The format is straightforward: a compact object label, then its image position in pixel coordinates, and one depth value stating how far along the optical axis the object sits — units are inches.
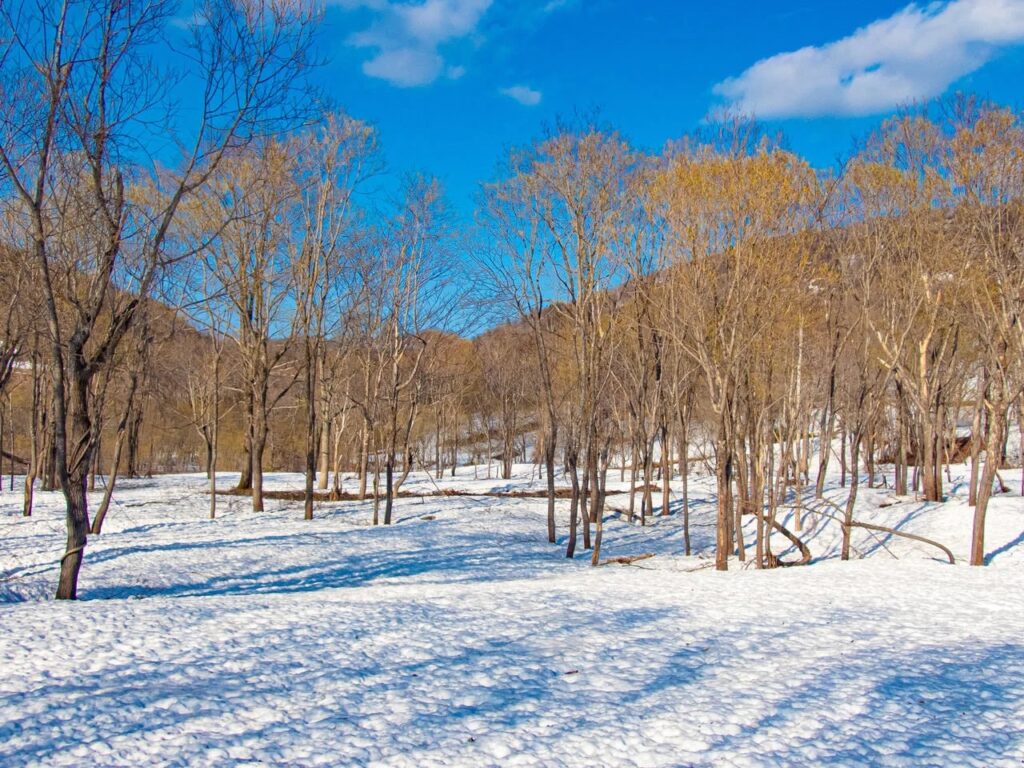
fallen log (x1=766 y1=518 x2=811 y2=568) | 558.3
